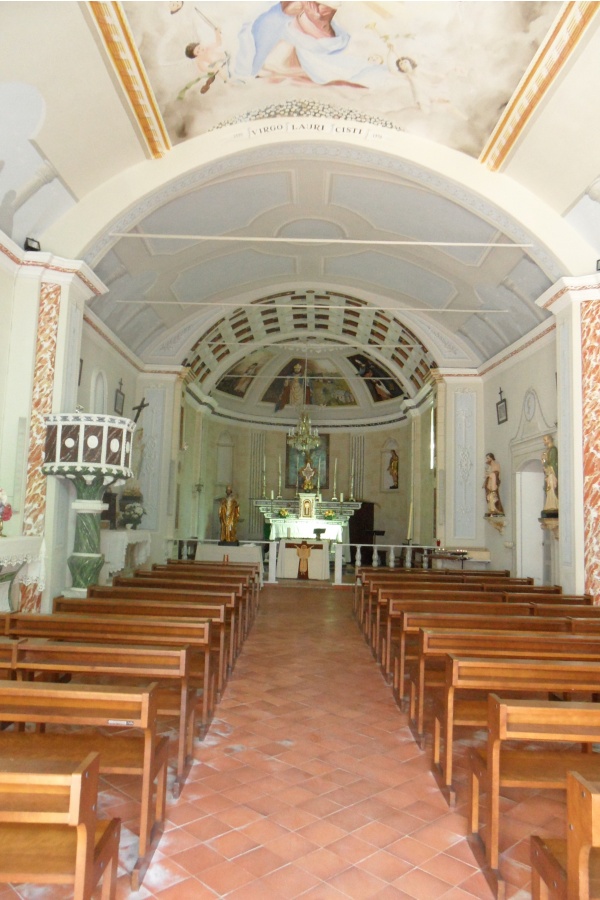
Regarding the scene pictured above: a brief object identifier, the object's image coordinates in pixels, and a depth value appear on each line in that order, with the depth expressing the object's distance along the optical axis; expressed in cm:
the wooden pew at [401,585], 828
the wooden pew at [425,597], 730
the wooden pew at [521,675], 366
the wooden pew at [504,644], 453
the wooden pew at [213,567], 1001
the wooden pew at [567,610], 671
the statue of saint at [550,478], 990
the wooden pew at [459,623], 543
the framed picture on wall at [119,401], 1335
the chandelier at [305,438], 1919
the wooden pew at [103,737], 292
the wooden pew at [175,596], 679
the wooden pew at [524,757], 290
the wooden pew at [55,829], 193
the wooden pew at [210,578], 815
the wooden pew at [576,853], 191
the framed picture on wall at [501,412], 1311
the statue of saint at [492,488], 1325
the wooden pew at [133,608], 575
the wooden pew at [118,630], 465
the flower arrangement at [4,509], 664
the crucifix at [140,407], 1451
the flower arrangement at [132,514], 1266
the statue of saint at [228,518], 1642
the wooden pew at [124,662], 377
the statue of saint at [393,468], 2120
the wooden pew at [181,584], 793
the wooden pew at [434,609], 646
